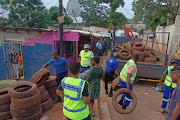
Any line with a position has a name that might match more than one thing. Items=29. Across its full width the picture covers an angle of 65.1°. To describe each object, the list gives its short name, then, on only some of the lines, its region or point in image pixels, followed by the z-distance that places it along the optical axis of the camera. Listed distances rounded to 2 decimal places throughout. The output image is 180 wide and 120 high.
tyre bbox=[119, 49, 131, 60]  7.26
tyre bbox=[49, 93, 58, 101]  4.94
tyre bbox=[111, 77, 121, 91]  4.25
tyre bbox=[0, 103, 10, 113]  3.72
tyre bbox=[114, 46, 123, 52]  8.47
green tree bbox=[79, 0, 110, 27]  36.38
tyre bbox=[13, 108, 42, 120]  3.61
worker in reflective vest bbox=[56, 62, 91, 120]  2.08
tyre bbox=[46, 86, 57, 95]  4.83
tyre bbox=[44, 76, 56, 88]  4.75
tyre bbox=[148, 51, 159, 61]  7.66
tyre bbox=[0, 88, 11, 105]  3.69
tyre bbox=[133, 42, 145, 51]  7.91
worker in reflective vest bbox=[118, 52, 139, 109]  3.53
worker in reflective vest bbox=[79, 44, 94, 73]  5.42
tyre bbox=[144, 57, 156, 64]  6.85
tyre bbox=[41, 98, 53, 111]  4.29
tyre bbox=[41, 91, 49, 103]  4.31
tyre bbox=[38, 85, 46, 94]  4.27
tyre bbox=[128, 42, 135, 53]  8.42
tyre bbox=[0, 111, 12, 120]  3.72
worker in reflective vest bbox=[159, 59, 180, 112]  3.99
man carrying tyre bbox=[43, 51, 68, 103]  4.40
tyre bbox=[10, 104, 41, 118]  3.50
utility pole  6.65
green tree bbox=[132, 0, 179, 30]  11.82
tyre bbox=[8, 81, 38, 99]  3.45
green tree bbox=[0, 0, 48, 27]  28.94
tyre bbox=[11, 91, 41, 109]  3.44
